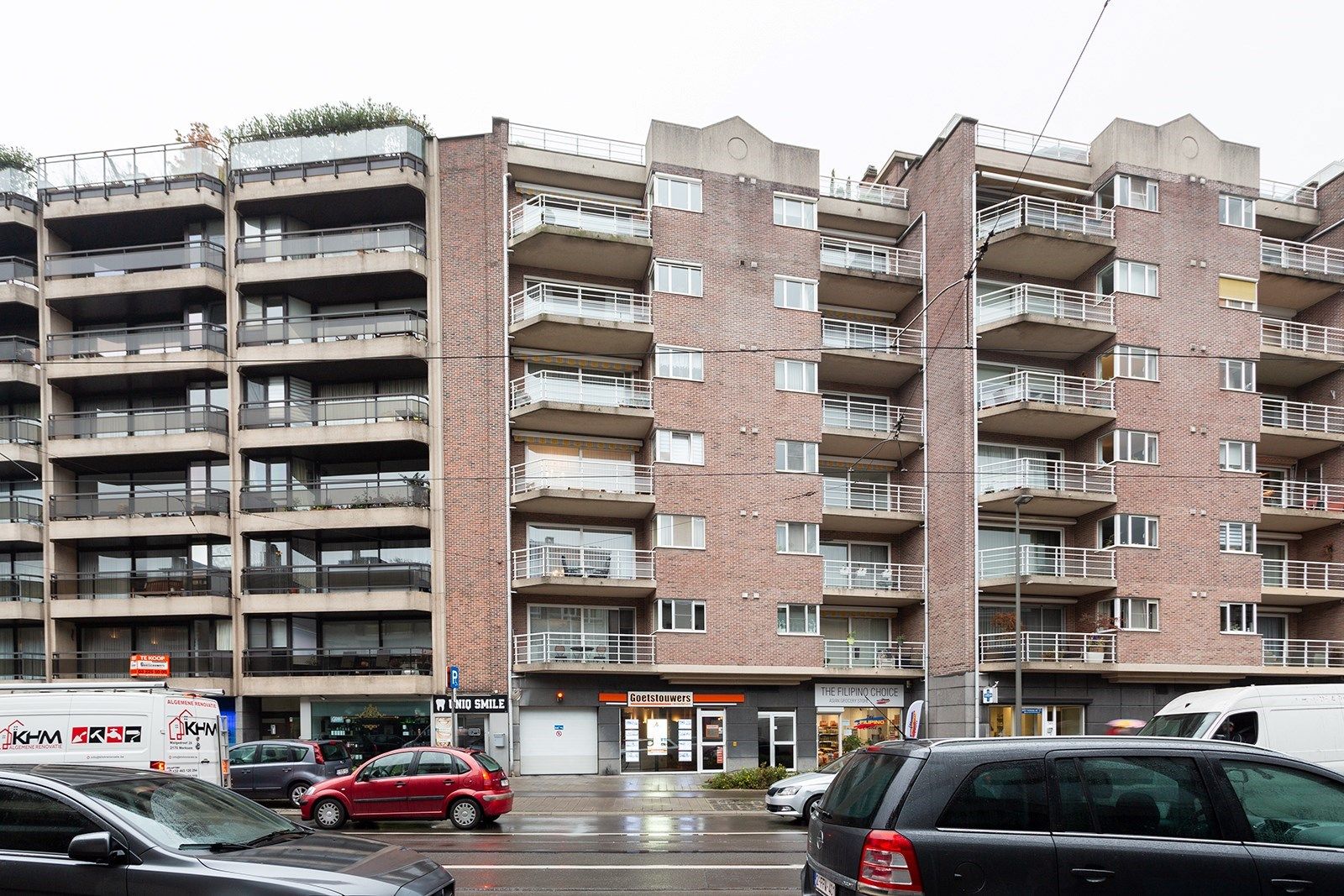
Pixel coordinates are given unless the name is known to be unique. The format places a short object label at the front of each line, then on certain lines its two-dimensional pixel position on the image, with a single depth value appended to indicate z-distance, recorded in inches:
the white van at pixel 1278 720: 586.2
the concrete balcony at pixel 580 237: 1267.2
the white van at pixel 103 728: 682.8
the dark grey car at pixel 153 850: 246.8
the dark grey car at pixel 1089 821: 233.3
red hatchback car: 714.8
